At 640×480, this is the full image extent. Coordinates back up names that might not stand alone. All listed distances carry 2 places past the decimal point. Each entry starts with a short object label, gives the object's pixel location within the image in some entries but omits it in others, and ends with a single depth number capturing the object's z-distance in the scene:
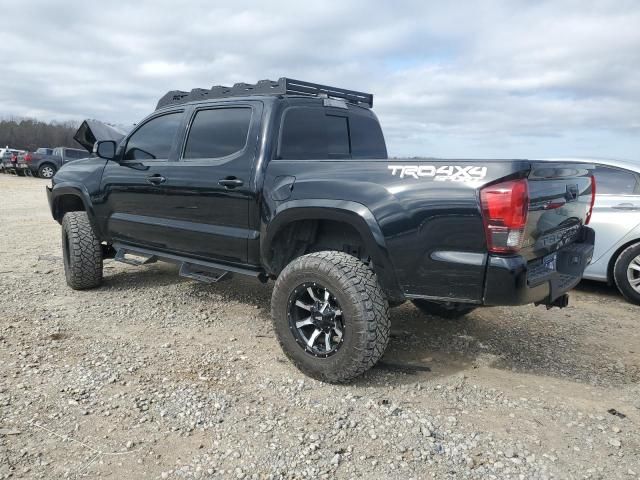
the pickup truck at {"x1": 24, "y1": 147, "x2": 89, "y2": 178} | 26.68
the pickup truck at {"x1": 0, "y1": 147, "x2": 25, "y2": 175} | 28.12
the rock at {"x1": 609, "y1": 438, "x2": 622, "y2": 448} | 2.68
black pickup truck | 2.83
